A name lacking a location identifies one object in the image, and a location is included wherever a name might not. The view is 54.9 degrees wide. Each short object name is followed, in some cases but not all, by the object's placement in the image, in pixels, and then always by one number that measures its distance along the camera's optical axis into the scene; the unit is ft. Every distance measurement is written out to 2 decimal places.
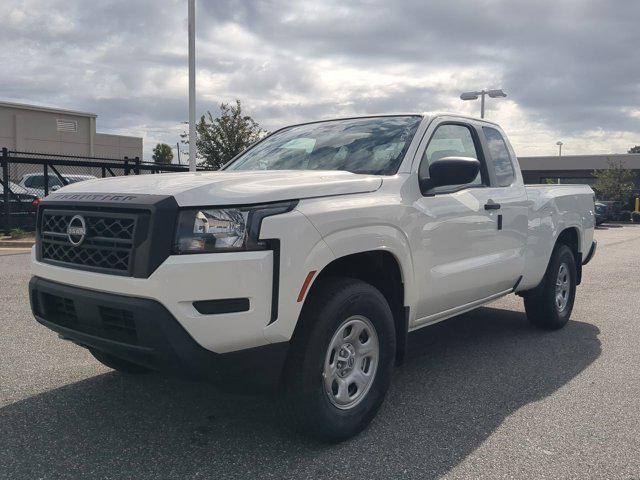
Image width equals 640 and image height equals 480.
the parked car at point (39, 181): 54.95
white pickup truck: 9.38
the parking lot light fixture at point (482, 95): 81.51
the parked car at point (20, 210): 47.80
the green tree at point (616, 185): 132.77
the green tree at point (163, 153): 212.64
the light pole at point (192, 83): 49.26
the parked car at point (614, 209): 117.39
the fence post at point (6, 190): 45.06
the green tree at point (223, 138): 67.67
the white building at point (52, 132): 138.21
